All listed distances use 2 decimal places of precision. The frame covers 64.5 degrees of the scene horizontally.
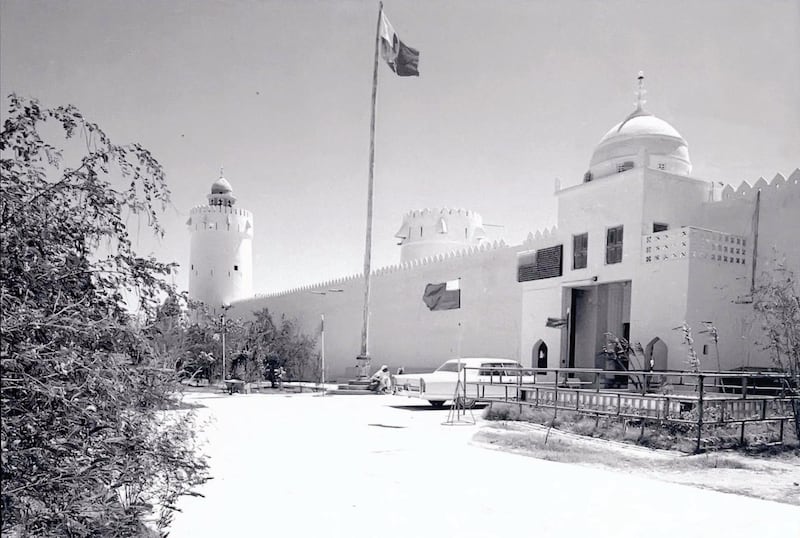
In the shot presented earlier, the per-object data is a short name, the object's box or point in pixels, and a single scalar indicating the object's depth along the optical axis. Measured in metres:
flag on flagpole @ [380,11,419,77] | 22.12
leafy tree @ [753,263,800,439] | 9.00
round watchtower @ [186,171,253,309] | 40.00
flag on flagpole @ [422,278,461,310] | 24.34
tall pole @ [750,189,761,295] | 15.01
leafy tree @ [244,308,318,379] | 29.56
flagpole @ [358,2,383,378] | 22.17
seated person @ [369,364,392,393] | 21.20
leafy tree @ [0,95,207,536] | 2.72
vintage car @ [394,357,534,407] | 14.52
